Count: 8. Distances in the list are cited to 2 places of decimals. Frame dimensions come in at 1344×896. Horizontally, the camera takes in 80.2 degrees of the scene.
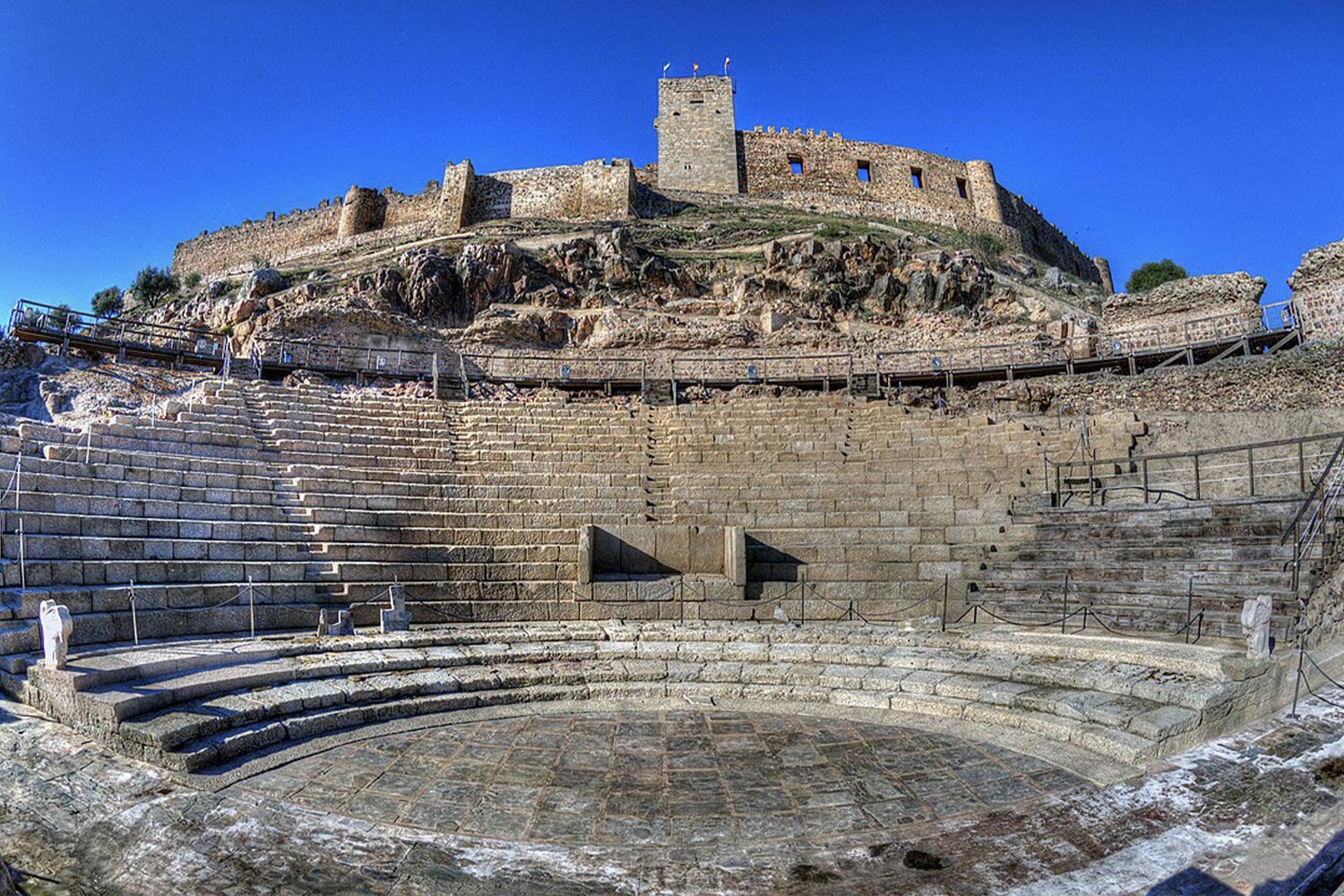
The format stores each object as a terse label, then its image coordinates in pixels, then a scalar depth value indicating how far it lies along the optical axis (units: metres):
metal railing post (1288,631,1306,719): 5.46
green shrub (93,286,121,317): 41.53
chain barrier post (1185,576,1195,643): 7.66
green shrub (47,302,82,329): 19.19
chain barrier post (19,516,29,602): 7.37
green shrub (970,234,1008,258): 38.53
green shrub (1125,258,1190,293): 40.75
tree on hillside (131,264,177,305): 41.19
